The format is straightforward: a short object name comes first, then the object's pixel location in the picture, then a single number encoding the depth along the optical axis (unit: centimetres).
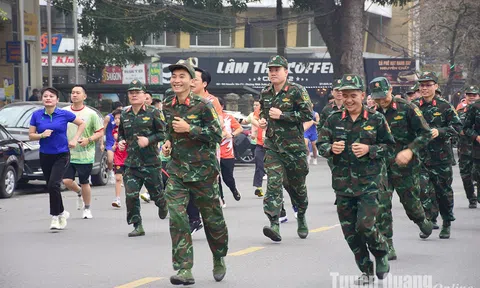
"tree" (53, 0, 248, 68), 3803
